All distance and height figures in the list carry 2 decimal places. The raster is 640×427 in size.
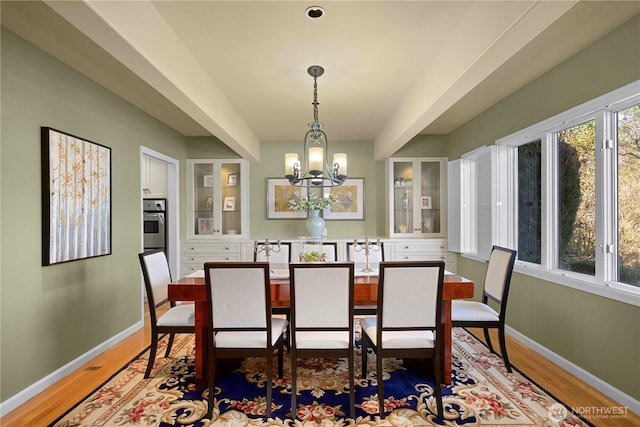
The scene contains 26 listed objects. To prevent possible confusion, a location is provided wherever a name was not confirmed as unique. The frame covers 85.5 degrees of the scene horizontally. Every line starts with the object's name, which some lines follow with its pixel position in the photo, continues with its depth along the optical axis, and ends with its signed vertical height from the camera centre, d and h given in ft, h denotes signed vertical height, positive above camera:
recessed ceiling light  6.70 +4.02
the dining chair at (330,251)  12.12 -1.26
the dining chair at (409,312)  6.93 -2.00
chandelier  9.16 +1.44
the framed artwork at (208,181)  17.57 +1.78
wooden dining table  8.07 -1.95
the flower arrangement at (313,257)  9.41 -1.14
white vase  16.46 -0.47
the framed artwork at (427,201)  17.11 +0.67
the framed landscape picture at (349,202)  17.80 +0.68
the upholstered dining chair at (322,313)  6.86 -1.99
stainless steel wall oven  16.12 -0.35
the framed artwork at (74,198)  8.18 +0.51
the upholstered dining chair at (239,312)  6.95 -1.97
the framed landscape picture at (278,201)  17.89 +0.75
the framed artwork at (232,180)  17.74 +1.84
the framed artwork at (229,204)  17.65 +0.61
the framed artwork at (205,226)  17.49 -0.50
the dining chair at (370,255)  12.10 -1.46
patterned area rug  6.81 -4.02
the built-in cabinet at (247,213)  16.46 +0.13
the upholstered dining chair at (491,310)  8.80 -2.51
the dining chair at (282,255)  12.66 -1.43
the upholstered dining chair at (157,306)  8.54 -2.47
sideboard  16.37 -1.68
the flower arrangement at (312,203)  16.30 +0.62
